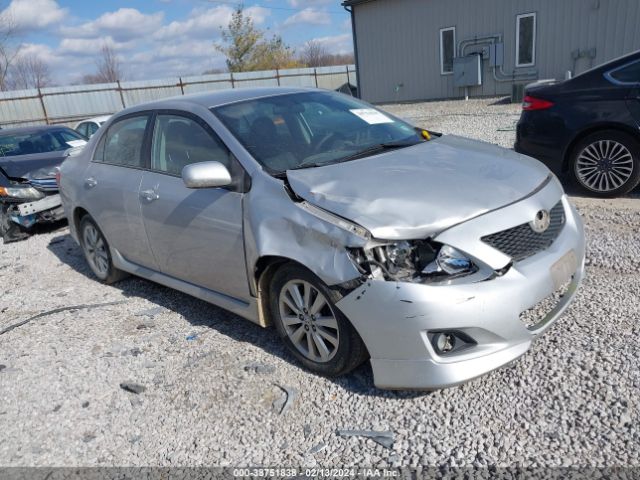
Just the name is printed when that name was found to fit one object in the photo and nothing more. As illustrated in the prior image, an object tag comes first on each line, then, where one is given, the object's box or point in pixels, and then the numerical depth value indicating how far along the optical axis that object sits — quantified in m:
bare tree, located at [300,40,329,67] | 55.93
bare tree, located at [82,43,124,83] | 50.56
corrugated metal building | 14.67
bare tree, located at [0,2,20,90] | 37.41
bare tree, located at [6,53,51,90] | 43.26
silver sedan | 2.47
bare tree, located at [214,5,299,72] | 39.75
